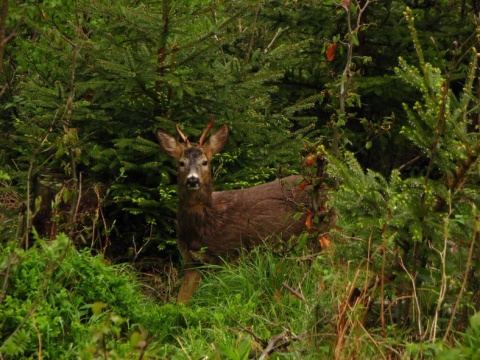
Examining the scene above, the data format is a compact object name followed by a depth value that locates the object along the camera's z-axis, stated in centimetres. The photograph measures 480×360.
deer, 1675
